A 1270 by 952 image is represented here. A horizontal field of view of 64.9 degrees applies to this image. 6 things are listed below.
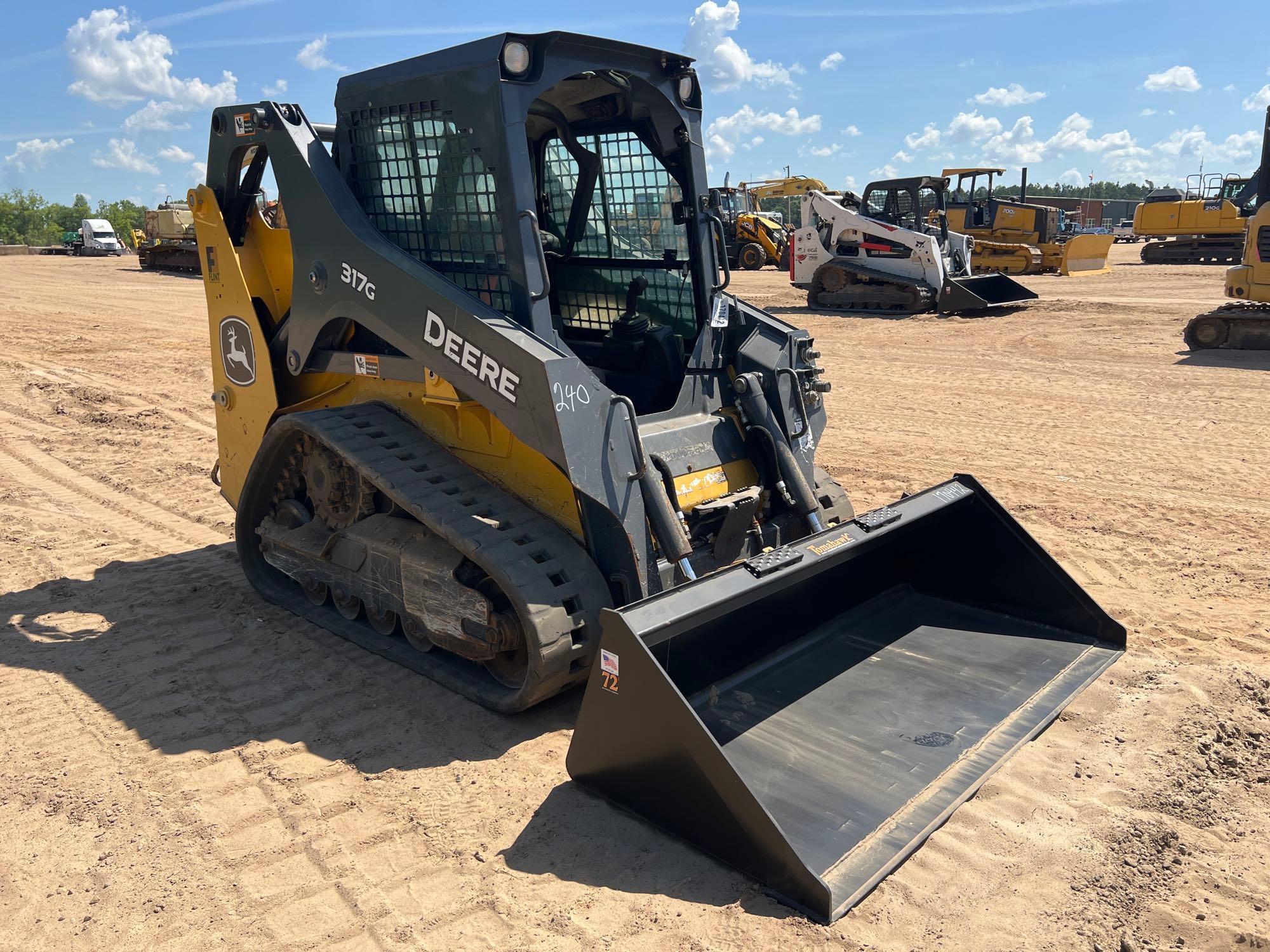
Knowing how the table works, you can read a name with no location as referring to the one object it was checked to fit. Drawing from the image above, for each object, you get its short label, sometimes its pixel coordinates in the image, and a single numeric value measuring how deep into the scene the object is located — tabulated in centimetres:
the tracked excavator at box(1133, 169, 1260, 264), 2808
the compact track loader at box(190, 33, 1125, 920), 340
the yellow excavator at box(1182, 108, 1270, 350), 1281
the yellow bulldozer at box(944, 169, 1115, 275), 2453
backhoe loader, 3133
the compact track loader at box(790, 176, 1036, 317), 1773
